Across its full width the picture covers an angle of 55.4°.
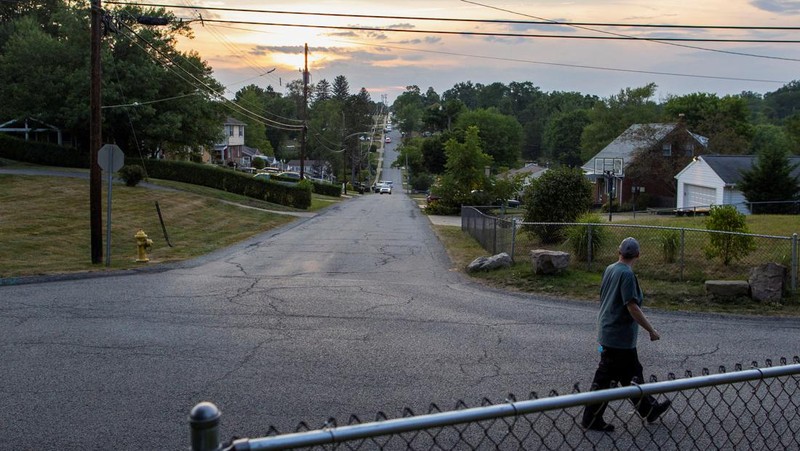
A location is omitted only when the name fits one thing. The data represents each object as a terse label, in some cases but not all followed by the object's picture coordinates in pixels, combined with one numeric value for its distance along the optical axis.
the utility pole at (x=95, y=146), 18.95
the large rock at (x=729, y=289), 14.41
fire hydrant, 20.12
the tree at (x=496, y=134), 113.06
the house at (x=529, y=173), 35.34
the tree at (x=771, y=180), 36.97
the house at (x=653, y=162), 57.38
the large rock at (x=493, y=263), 18.55
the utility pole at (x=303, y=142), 55.86
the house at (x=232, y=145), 101.19
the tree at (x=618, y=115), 80.69
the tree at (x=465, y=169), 43.91
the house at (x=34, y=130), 49.66
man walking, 7.09
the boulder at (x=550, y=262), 16.89
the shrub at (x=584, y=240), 17.95
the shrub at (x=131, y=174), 38.62
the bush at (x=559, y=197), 22.97
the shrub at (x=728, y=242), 16.25
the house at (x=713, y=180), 43.00
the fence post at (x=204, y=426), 2.33
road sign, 18.52
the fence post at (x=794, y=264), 14.23
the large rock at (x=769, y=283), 14.12
